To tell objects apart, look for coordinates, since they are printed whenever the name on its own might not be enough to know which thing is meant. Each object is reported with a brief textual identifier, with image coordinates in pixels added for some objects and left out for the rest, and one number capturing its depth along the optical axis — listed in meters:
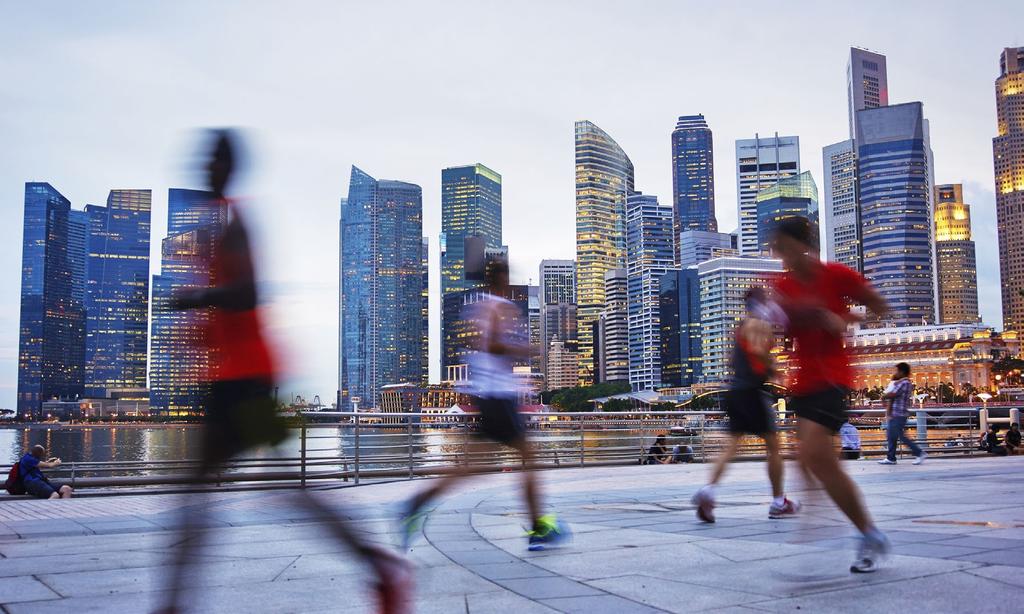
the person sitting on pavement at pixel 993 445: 16.28
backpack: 9.66
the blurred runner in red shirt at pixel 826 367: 4.02
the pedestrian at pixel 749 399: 5.48
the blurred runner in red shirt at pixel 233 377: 2.97
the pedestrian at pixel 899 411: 12.84
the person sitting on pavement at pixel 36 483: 9.73
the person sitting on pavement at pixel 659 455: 15.62
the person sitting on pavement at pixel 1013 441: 16.60
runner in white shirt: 4.89
